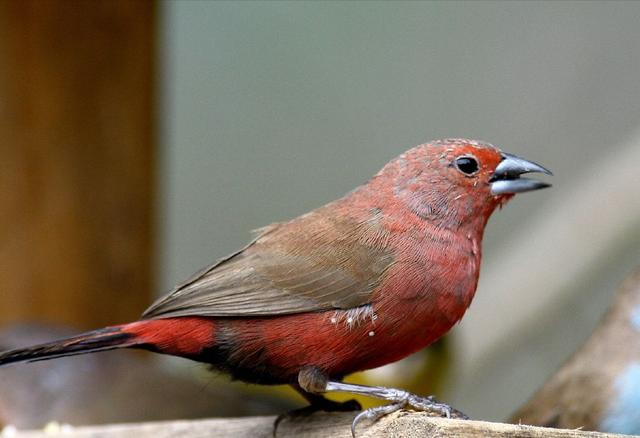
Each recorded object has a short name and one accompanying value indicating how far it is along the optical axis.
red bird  4.95
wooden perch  4.30
